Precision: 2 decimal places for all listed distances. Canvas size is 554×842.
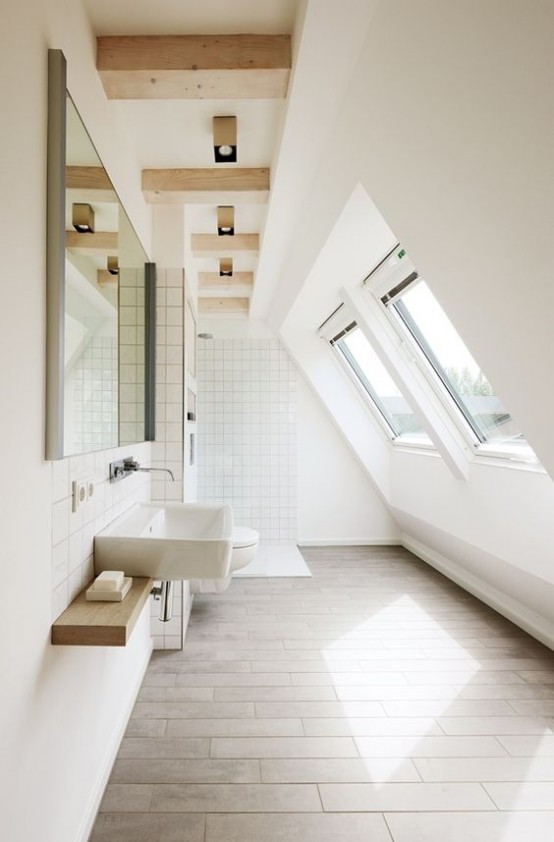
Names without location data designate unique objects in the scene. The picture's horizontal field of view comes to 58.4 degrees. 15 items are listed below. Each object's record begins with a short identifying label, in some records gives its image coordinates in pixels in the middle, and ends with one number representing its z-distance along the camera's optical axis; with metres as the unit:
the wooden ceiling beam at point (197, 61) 1.71
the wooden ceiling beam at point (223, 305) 4.88
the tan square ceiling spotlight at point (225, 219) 3.01
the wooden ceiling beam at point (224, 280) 4.20
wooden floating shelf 1.35
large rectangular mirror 1.30
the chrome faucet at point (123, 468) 2.02
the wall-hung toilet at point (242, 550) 3.12
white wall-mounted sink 1.79
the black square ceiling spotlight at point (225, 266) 3.85
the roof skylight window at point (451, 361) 2.78
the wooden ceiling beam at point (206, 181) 2.56
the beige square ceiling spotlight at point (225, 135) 2.14
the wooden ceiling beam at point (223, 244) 3.41
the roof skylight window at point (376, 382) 4.14
